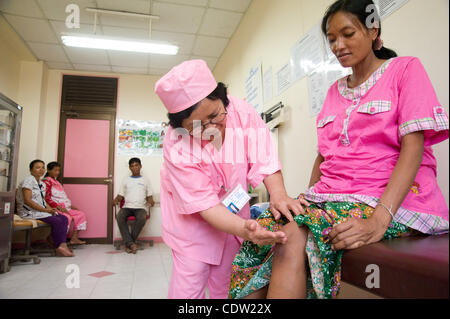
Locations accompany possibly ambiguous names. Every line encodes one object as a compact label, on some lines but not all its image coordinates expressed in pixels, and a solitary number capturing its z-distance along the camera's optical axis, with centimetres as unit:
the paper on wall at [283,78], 259
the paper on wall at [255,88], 323
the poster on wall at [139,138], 568
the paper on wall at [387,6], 144
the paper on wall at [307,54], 213
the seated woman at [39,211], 416
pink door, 540
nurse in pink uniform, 104
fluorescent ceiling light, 347
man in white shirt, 491
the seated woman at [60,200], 465
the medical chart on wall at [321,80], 192
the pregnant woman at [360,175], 81
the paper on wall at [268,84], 295
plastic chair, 488
